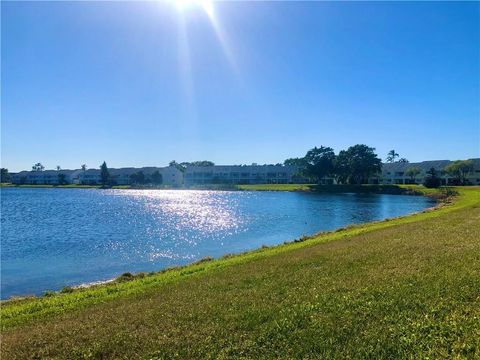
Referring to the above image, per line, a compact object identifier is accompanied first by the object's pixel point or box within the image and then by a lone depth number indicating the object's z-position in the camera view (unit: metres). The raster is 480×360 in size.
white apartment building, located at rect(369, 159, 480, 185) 128.55
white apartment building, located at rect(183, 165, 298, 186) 181.38
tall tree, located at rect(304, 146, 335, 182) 130.10
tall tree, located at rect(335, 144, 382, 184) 121.50
